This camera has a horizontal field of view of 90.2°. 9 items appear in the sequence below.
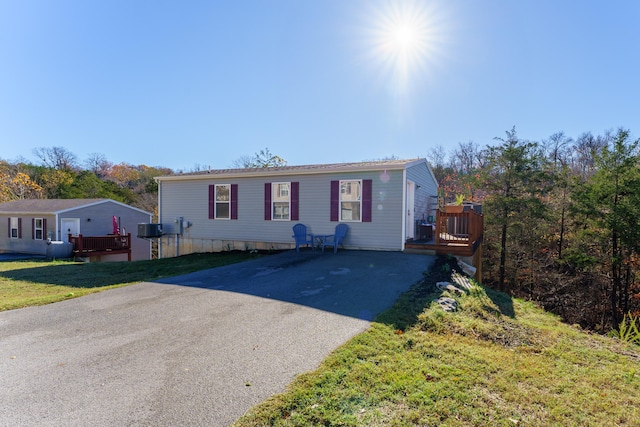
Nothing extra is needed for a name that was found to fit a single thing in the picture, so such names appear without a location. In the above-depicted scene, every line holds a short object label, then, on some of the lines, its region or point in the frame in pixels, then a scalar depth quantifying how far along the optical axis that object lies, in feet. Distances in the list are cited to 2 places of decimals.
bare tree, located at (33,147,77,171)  107.24
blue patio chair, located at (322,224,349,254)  32.30
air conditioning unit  40.70
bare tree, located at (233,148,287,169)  96.48
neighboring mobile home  54.54
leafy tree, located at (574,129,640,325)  29.60
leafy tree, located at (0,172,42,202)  81.25
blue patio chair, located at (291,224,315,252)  33.02
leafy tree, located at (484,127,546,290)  38.22
